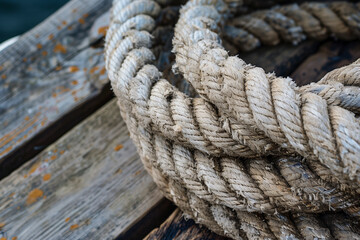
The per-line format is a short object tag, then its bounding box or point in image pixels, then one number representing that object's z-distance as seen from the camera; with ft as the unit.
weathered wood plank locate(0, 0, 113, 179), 2.05
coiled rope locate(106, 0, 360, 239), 1.51
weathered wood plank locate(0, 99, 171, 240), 1.85
